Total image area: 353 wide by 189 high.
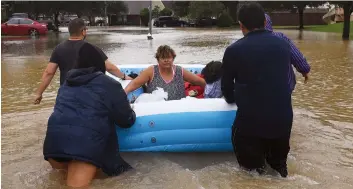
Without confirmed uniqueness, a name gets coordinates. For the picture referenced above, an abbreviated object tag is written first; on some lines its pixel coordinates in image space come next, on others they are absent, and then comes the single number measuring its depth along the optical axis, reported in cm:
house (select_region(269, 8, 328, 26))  5944
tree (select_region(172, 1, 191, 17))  6668
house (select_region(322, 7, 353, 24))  5131
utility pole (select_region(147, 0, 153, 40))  2572
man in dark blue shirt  386
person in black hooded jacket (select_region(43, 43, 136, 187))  396
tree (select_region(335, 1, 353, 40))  2453
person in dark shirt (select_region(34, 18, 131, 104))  535
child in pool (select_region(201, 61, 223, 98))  557
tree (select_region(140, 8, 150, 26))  6122
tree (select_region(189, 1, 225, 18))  5659
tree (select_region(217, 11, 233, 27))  5181
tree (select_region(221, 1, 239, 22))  6181
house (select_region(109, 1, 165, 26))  7344
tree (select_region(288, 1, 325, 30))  3946
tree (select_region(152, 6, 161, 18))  6731
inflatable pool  477
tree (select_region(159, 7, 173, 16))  6938
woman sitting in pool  543
